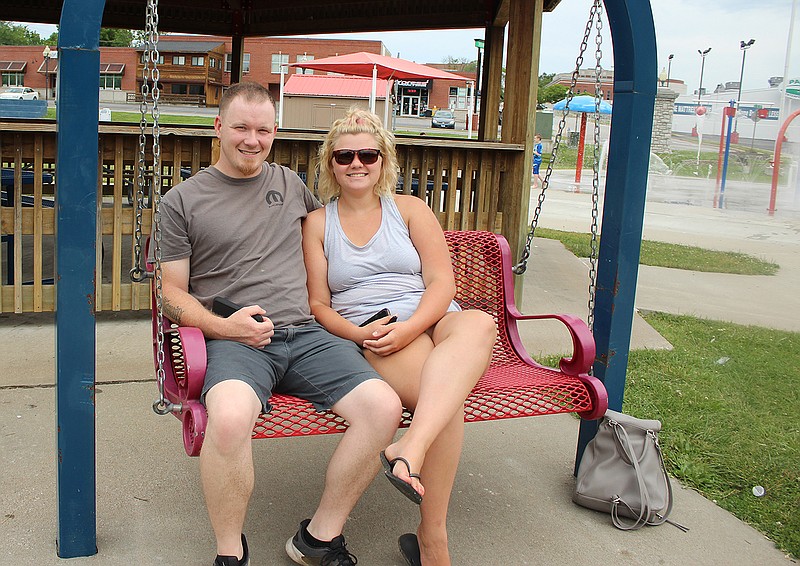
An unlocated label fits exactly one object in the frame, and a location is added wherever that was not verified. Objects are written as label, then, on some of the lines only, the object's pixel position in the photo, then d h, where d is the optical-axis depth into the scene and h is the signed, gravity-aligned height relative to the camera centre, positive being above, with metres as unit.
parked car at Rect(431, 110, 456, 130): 54.75 +2.05
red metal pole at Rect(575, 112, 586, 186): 25.85 -0.01
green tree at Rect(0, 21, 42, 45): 84.00 +9.03
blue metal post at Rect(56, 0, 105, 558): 2.59 -0.43
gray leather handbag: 3.15 -1.15
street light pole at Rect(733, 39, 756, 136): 34.60 +5.08
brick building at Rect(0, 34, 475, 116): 68.50 +5.80
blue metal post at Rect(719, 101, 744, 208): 23.12 +0.63
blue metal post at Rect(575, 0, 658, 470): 3.26 -0.08
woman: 2.70 -0.52
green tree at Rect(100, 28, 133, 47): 76.91 +8.66
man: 2.50 -0.63
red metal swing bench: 2.62 -0.80
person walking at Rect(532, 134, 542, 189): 24.46 -0.26
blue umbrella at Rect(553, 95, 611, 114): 31.75 +2.19
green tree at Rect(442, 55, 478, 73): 90.45 +9.95
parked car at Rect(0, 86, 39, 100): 51.91 +2.15
